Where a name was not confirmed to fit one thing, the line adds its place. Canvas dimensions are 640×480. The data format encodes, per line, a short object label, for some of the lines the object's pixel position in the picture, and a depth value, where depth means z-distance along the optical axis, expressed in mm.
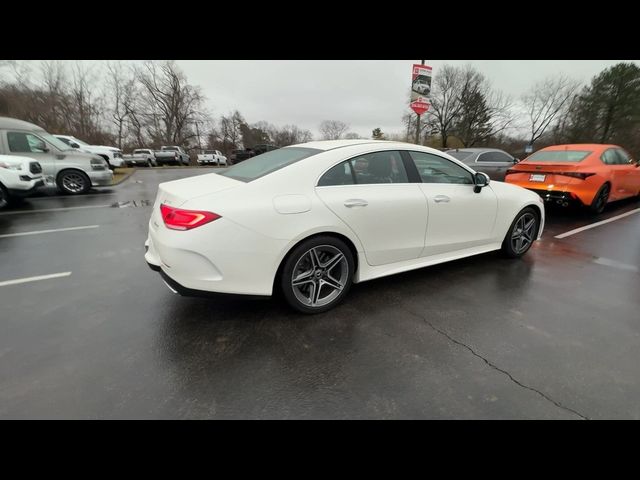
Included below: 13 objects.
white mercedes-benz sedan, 2326
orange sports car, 5957
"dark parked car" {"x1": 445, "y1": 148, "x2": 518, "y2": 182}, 9430
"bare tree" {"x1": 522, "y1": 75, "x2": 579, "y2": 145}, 37062
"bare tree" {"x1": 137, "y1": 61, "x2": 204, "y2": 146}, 45219
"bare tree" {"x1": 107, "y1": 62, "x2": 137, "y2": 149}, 42656
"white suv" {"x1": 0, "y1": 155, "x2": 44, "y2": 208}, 6578
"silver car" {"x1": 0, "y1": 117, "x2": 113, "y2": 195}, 7816
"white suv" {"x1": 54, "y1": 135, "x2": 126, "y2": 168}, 13773
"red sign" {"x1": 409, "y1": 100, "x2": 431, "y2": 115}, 8529
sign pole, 9316
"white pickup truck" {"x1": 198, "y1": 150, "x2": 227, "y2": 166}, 34594
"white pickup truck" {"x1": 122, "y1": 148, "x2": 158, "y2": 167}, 28112
